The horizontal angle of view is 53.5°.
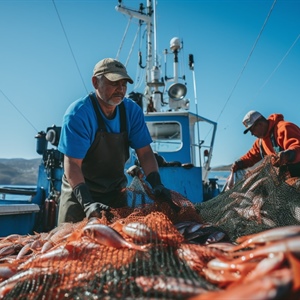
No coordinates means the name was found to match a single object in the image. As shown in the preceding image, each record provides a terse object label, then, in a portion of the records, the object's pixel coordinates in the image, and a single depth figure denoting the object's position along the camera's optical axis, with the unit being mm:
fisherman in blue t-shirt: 3121
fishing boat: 5871
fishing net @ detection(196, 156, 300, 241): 2779
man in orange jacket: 3891
